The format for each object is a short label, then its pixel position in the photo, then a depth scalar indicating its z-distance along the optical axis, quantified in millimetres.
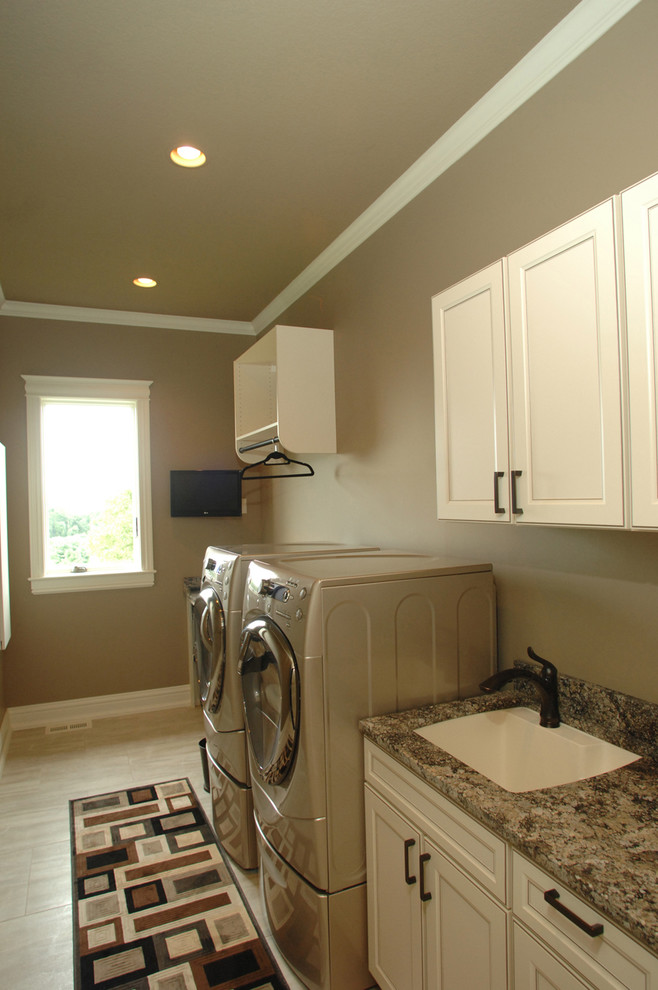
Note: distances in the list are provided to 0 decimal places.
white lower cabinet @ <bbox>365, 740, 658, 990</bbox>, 1000
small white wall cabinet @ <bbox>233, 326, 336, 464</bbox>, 3193
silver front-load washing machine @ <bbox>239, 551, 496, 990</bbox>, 1733
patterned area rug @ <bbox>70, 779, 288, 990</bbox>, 1947
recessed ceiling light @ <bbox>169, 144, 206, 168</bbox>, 2340
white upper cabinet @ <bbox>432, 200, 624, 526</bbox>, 1256
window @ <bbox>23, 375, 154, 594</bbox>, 4211
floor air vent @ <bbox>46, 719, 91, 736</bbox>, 4047
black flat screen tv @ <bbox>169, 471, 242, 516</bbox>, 4539
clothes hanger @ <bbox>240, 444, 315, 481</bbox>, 3459
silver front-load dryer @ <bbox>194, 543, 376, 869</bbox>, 2490
